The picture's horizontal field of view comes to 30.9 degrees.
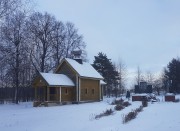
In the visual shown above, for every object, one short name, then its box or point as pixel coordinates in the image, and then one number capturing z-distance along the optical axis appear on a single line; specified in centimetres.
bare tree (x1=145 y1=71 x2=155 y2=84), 11570
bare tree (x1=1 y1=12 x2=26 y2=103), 2064
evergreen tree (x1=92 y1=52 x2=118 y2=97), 7300
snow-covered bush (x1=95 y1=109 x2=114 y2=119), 2036
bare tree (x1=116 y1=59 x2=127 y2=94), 8604
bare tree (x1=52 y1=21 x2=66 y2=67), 5309
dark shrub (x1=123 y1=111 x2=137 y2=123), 1681
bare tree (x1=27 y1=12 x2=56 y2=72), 5000
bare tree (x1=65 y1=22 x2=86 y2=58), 5562
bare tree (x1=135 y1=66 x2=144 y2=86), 10114
